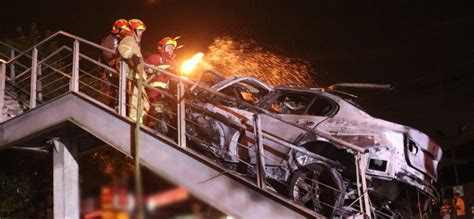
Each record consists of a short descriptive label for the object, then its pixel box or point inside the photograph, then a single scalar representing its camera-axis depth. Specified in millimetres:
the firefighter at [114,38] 9008
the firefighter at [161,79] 8320
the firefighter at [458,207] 14320
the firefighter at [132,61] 7992
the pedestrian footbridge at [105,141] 6512
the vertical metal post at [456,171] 17556
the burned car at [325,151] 7469
